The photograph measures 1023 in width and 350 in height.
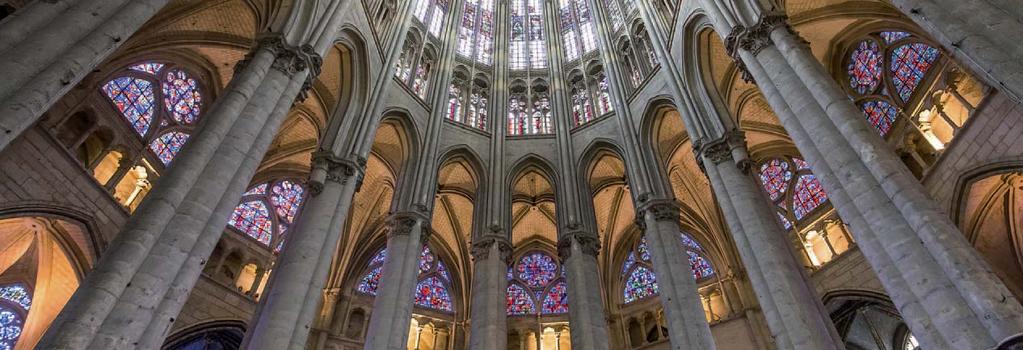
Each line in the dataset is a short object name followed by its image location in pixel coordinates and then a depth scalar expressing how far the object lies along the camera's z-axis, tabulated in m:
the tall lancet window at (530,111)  17.91
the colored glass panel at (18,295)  13.52
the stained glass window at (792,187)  16.72
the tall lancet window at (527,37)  20.05
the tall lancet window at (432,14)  18.56
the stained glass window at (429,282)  18.97
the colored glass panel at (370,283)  18.78
